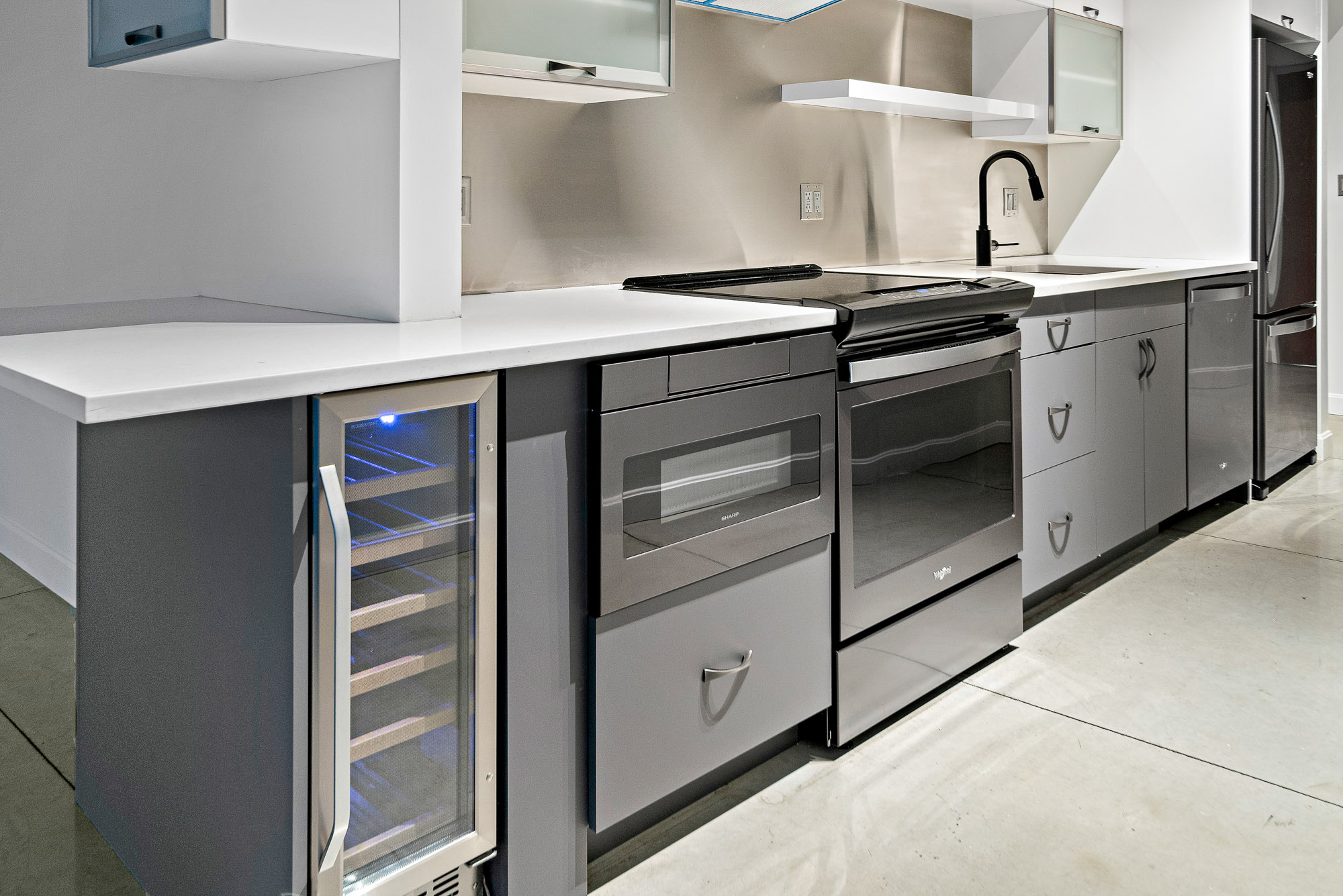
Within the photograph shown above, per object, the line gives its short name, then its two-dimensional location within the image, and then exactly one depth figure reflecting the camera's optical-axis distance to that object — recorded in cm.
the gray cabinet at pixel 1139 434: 296
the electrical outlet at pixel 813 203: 296
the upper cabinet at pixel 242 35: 142
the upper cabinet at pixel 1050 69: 342
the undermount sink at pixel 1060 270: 313
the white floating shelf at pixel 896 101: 270
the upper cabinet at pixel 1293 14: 363
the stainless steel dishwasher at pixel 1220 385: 340
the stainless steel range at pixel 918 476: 197
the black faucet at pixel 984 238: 337
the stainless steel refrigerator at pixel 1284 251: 366
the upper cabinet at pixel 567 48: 184
